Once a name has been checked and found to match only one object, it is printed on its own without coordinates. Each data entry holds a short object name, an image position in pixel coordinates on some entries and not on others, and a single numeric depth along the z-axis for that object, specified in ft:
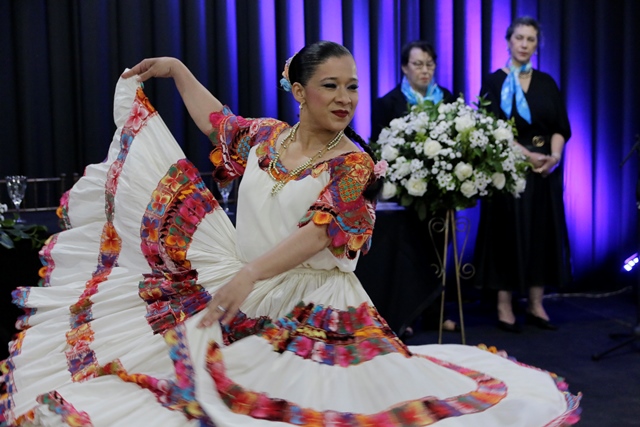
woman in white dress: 7.50
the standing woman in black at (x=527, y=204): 17.15
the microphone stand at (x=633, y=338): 14.97
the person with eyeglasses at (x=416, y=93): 16.97
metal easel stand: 14.80
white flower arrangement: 14.26
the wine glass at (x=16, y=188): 13.69
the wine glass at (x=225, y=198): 13.31
